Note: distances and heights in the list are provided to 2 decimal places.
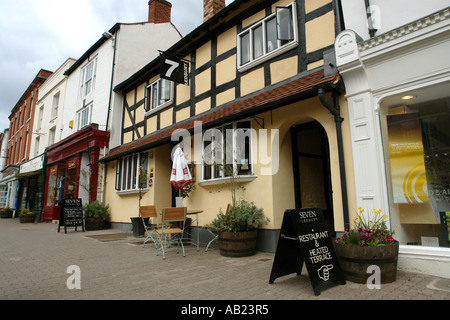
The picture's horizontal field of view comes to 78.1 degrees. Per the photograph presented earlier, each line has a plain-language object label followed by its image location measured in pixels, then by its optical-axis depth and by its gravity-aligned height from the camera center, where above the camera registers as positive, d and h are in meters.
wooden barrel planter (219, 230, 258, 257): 5.50 -0.71
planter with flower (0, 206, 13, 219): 21.30 -0.38
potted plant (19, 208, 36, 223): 16.25 -0.47
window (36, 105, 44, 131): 21.00 +6.92
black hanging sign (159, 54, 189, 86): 8.79 +4.39
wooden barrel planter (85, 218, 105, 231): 11.16 -0.65
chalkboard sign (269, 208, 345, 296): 3.39 -0.54
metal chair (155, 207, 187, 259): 5.80 -0.17
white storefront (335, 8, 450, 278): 4.16 +1.38
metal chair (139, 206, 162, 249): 6.59 -0.08
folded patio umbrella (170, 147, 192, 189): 7.12 +0.93
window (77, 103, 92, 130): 14.59 +4.94
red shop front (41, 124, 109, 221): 12.73 +2.07
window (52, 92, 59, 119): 19.02 +7.03
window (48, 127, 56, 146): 18.88 +4.86
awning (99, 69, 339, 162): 4.91 +2.20
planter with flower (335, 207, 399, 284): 3.48 -0.58
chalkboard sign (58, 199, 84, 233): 10.31 -0.19
